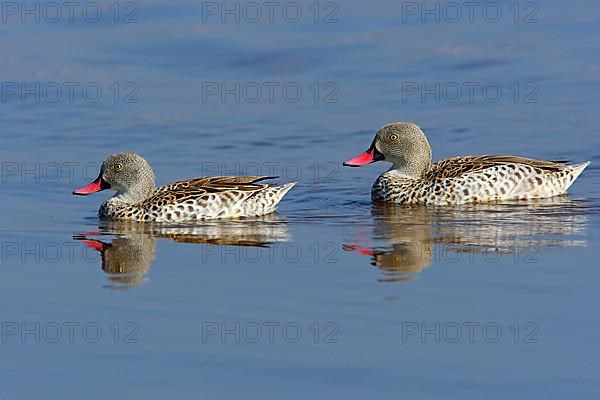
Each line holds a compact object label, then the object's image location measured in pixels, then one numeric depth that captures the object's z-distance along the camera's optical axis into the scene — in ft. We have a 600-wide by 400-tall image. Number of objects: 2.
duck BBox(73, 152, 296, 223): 47.57
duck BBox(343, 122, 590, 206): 50.75
